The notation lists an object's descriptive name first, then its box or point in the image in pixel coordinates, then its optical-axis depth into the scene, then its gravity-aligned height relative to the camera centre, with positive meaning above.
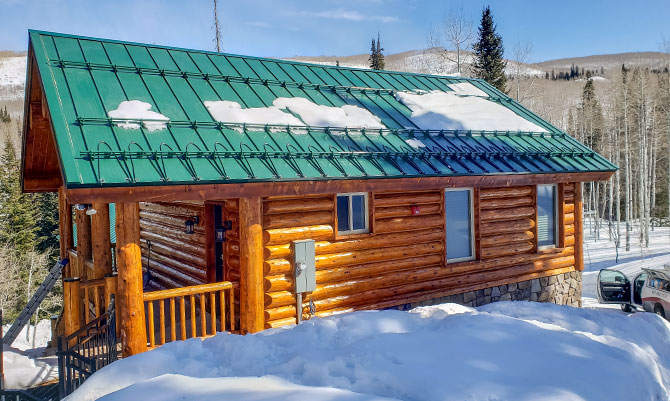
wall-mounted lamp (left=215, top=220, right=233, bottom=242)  7.92 -0.75
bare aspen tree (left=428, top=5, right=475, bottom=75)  29.28 +9.45
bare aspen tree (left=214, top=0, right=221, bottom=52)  27.47 +9.55
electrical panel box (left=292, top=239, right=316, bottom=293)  7.10 -1.21
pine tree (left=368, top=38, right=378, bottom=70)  50.12 +14.60
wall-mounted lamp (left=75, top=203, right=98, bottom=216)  5.96 -0.20
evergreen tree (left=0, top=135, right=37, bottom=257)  26.28 -1.47
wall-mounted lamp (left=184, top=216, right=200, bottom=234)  8.88 -0.64
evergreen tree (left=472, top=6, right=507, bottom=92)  31.42 +8.89
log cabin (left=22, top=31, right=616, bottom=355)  6.22 +0.03
